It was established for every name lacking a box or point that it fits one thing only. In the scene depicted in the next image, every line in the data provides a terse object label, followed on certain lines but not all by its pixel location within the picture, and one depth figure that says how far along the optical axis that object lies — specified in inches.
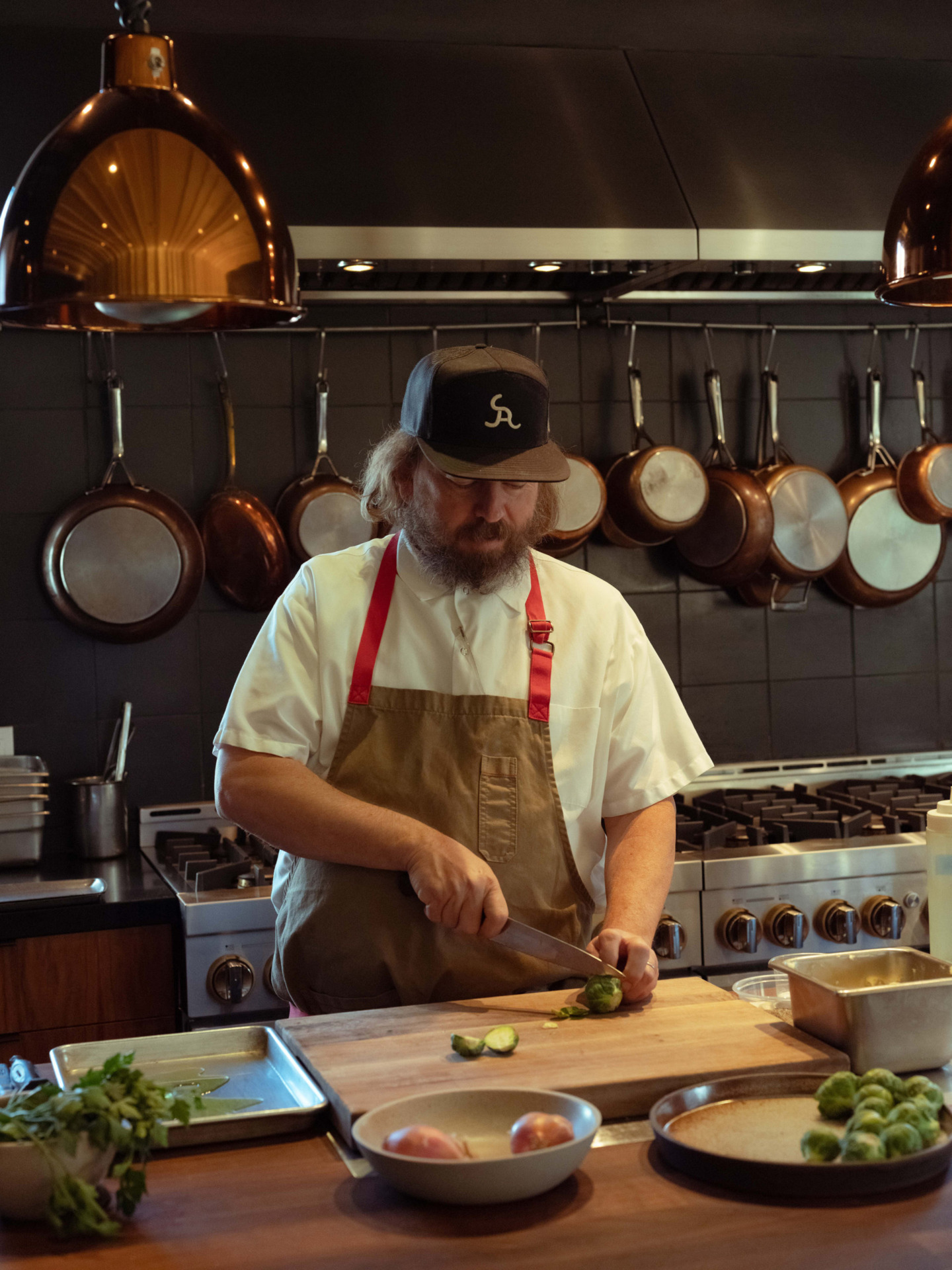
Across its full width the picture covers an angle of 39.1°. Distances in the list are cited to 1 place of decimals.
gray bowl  40.5
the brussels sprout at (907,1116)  42.7
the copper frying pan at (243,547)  113.2
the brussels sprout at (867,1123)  42.5
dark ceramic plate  41.3
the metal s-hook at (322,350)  117.0
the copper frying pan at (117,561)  109.4
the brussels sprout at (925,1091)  44.5
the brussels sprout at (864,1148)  41.6
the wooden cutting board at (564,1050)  49.6
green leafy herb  39.5
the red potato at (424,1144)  41.3
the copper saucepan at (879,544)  128.1
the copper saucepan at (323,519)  115.0
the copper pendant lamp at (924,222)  49.9
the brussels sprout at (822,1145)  42.2
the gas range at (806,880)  102.4
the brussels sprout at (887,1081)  44.9
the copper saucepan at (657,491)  119.6
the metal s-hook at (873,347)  131.7
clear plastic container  61.3
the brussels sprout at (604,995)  57.0
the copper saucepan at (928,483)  126.6
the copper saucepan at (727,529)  121.2
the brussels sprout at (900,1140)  41.9
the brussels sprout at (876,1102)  43.9
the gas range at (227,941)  92.5
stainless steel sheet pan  50.8
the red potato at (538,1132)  41.9
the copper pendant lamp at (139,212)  45.6
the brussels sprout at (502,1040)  52.7
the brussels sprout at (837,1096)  45.6
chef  63.9
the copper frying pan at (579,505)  118.2
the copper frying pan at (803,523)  122.9
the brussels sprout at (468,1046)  52.6
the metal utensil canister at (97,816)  108.3
